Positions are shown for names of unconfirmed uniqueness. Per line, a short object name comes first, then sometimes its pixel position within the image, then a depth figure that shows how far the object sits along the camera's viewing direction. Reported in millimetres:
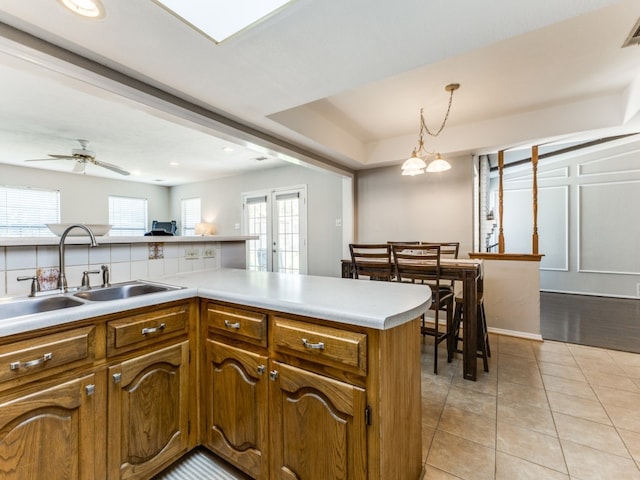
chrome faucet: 1504
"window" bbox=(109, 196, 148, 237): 6438
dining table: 2359
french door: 5113
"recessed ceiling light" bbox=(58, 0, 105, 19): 1274
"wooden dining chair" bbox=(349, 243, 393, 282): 2747
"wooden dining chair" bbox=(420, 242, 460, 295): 2841
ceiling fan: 3959
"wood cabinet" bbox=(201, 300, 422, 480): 1024
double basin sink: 1342
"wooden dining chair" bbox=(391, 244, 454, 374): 2438
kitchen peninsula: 1023
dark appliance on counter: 6372
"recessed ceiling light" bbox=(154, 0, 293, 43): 1321
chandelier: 2688
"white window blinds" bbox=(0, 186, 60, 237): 5059
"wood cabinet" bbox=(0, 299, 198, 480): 996
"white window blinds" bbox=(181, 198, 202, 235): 6845
